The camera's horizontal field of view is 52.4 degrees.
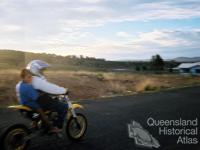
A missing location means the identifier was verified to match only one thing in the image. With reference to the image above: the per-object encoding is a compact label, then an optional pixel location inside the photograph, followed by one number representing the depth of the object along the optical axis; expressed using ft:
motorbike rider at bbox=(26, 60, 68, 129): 13.53
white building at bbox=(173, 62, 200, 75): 210.27
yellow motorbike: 12.43
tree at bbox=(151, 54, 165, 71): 233.41
